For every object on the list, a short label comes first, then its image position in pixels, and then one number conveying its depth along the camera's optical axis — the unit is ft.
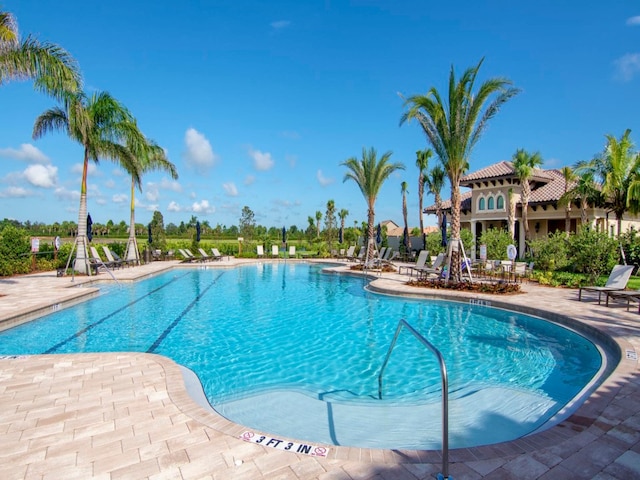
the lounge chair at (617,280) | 32.01
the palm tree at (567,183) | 77.18
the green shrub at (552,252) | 55.67
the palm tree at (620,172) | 62.61
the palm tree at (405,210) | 95.04
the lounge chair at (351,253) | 87.40
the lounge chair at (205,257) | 88.89
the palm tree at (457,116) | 41.37
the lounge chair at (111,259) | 66.23
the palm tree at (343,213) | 161.27
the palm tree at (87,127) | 50.85
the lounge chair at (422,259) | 53.10
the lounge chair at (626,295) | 29.51
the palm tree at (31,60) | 33.40
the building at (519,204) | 83.61
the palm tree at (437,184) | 107.04
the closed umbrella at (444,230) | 73.92
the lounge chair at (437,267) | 49.26
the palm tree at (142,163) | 62.16
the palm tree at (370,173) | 68.64
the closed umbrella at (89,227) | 61.85
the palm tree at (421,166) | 110.42
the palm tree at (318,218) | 180.70
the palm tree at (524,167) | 78.05
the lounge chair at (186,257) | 84.12
